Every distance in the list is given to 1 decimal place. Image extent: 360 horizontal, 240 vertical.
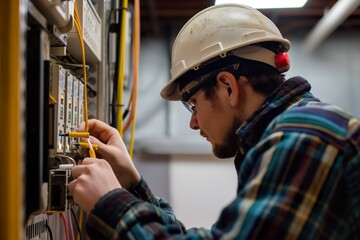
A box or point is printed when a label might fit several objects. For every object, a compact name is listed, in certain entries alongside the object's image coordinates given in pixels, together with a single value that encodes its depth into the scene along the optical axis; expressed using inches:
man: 29.0
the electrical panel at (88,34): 51.1
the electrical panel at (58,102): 29.9
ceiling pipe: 99.8
